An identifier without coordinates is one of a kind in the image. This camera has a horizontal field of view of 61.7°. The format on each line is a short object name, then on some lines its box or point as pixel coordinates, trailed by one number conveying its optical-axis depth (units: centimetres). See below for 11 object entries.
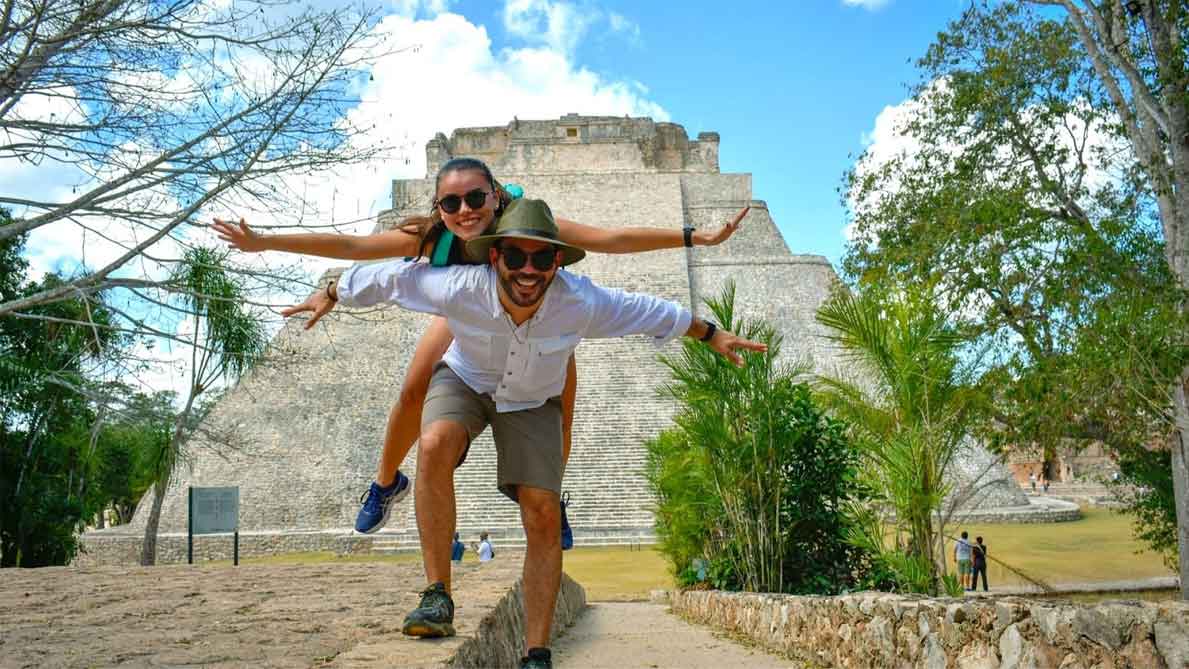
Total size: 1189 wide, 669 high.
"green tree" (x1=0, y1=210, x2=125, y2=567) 1162
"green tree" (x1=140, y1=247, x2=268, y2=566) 562
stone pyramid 2006
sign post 1152
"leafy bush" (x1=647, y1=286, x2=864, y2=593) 713
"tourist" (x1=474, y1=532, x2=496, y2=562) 1326
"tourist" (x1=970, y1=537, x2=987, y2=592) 1088
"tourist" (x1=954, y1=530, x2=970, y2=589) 1063
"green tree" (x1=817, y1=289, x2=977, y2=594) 567
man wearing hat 259
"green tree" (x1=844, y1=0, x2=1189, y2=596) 821
